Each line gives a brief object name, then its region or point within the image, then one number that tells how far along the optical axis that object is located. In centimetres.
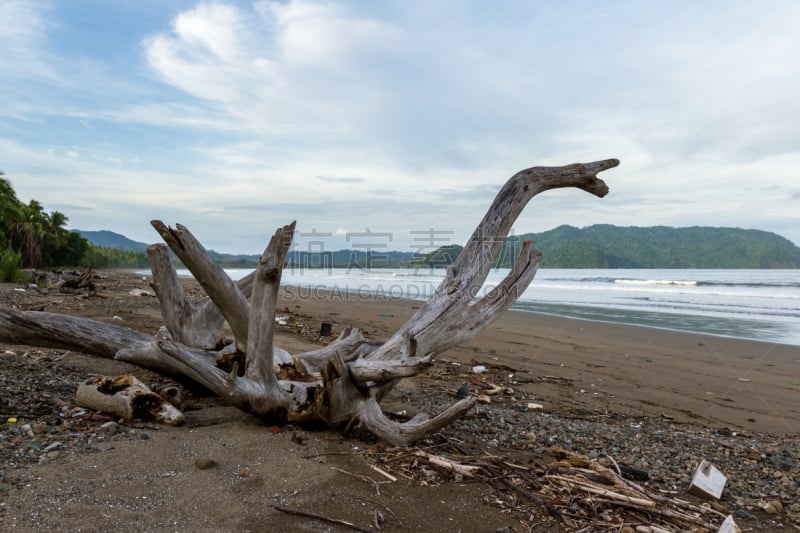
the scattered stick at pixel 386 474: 292
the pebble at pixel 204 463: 290
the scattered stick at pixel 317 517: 240
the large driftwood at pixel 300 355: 345
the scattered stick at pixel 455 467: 305
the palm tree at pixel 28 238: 3788
